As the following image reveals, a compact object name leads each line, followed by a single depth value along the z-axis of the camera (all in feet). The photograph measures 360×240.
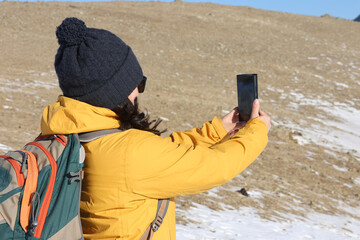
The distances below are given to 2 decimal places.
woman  8.13
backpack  7.83
